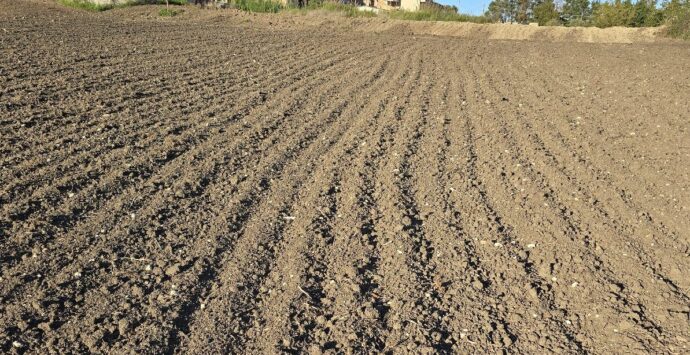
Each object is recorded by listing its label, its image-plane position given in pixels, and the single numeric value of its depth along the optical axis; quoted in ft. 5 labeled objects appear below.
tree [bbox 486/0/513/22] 176.35
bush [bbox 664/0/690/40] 85.40
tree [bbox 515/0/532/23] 169.04
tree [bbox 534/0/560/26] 151.53
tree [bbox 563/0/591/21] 157.69
